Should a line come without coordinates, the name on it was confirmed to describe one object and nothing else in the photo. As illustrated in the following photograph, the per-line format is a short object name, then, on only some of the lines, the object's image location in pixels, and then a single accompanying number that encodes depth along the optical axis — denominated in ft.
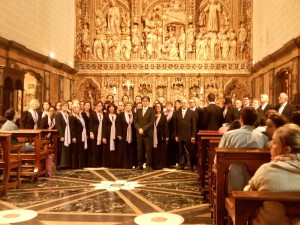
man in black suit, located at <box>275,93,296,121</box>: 28.77
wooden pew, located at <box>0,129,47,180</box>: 24.86
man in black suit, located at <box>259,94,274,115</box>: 31.68
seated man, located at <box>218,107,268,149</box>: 14.83
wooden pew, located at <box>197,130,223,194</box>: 21.56
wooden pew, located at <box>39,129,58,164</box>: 31.11
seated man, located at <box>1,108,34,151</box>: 25.38
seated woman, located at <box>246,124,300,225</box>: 8.30
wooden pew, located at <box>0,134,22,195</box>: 21.29
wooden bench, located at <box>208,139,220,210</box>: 18.45
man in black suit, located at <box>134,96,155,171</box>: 31.48
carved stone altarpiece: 58.95
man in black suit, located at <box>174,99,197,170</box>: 31.40
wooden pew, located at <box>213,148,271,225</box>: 13.39
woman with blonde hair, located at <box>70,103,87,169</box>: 32.32
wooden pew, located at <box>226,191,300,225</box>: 8.14
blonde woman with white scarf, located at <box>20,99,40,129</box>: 32.45
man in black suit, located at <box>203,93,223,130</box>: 31.22
